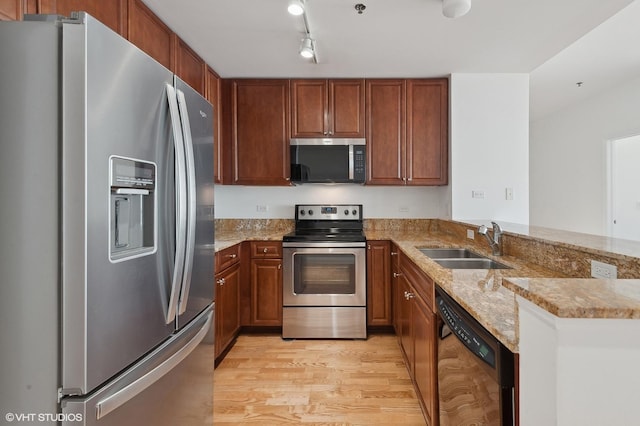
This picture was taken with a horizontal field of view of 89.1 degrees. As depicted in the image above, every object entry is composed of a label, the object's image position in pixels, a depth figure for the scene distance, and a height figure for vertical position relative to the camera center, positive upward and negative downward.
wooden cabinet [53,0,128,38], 1.33 +0.99
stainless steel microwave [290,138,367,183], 3.17 +0.51
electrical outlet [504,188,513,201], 3.14 +0.16
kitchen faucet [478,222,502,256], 2.03 -0.19
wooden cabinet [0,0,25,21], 1.09 +0.70
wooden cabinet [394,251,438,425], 1.60 -0.71
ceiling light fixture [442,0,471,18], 1.84 +1.17
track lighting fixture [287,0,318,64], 1.88 +1.19
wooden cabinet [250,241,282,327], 3.03 -0.66
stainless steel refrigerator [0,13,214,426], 0.82 -0.03
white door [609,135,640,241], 4.34 +0.32
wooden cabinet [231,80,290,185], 3.25 +0.82
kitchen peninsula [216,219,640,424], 0.57 -0.25
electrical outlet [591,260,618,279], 1.21 -0.23
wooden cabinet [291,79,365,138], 3.22 +1.05
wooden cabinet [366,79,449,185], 3.21 +0.80
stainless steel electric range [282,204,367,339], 2.94 -0.69
